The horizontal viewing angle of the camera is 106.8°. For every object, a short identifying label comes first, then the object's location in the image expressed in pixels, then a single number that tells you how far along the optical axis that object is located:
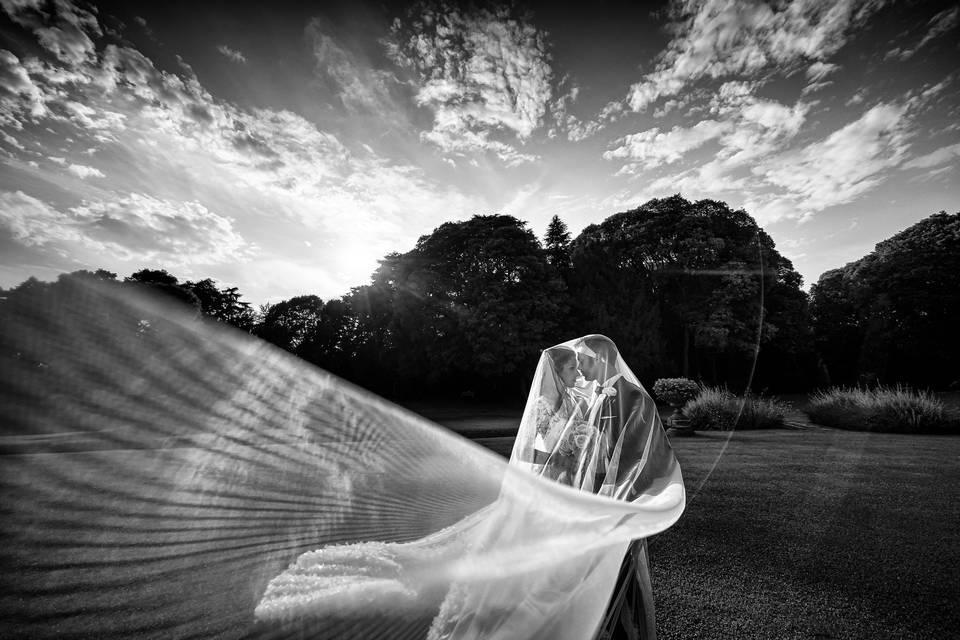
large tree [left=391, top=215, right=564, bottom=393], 18.77
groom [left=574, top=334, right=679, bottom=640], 2.00
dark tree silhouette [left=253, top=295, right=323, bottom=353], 26.58
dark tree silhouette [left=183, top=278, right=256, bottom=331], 27.39
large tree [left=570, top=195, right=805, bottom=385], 18.62
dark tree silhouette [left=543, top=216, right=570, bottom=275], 23.81
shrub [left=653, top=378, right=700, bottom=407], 11.01
